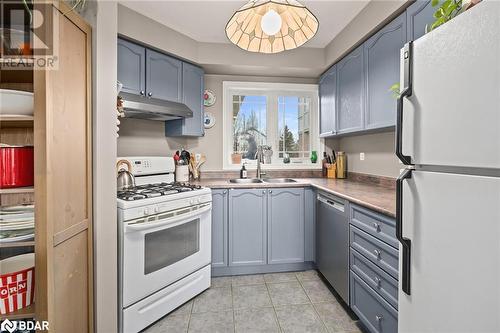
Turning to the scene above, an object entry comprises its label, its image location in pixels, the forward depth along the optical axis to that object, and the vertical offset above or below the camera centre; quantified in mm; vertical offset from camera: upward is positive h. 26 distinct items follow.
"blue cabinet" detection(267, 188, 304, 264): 2412 -634
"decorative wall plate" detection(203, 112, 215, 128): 2934 +537
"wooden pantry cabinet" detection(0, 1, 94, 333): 1055 -78
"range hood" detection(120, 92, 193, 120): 1873 +482
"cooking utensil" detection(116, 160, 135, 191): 1912 -127
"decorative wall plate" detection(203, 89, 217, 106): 2922 +811
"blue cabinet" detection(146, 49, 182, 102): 2238 +856
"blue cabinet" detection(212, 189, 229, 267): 2346 -633
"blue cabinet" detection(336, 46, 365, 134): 2131 +690
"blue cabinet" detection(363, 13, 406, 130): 1685 +720
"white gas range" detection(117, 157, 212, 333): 1557 -619
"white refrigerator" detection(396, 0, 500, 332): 649 -44
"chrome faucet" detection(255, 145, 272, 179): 2877 +91
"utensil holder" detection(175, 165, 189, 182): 2602 -107
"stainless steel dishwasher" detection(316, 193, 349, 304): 1807 -667
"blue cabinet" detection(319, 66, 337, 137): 2648 +740
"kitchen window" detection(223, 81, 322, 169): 3023 +531
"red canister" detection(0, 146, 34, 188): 1077 -13
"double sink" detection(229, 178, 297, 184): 2824 -203
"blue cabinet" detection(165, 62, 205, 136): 2539 +660
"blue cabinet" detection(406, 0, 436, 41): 1416 +911
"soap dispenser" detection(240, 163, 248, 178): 2888 -112
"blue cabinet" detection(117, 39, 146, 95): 2049 +862
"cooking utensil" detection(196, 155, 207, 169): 2904 +28
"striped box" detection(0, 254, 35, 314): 1054 -576
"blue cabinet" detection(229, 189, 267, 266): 2365 -638
